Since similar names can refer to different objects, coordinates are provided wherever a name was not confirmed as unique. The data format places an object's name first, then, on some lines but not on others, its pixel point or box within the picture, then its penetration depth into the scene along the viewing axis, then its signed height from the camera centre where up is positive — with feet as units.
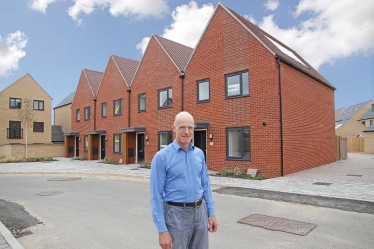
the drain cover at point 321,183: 34.46 -5.68
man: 8.77 -1.83
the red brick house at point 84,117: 83.30 +6.10
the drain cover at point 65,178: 43.49 -6.34
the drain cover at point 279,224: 17.34 -5.69
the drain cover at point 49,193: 30.83 -6.08
